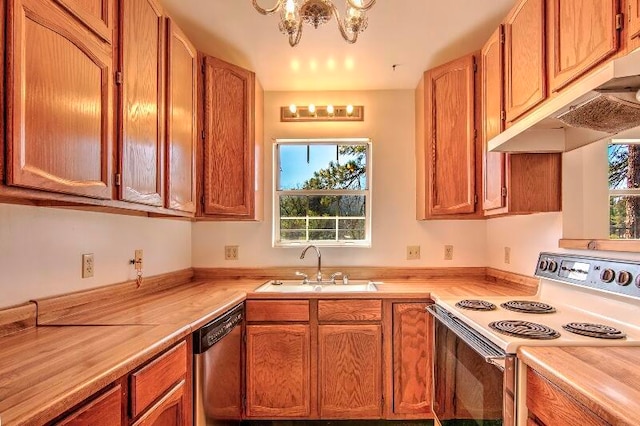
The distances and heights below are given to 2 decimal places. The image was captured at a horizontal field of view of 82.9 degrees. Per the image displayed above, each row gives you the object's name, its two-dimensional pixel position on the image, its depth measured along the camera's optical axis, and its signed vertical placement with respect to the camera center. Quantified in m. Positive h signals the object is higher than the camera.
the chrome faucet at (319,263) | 2.57 -0.35
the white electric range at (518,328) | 1.16 -0.42
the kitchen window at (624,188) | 1.55 +0.11
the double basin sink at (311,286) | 2.39 -0.50
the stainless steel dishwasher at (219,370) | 1.43 -0.71
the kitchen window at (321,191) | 2.78 +0.17
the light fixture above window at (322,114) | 2.71 +0.74
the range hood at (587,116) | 0.95 +0.34
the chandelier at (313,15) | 1.41 +0.79
